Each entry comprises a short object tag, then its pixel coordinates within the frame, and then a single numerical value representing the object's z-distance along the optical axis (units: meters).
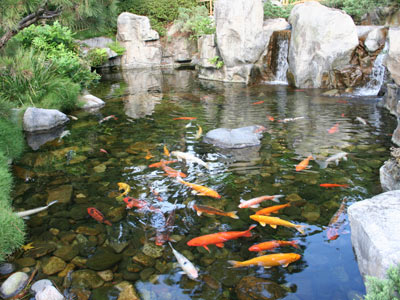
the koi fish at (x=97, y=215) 4.10
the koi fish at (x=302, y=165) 5.35
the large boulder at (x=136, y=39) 21.00
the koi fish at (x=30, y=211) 4.16
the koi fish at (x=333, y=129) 7.23
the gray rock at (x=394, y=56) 6.95
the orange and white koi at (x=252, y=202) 4.27
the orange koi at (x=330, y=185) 4.70
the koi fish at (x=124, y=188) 4.78
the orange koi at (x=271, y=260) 3.20
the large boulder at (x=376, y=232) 2.46
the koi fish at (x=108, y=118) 8.77
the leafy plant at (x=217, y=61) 14.87
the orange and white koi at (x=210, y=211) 4.11
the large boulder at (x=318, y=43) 11.51
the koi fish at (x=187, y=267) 3.17
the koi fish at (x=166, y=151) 6.16
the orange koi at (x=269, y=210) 4.07
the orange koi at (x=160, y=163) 5.62
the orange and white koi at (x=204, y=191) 4.55
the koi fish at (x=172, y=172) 5.22
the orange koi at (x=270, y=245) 3.44
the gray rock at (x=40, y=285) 3.00
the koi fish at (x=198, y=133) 7.14
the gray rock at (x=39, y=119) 8.03
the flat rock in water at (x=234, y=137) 6.56
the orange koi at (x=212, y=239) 3.54
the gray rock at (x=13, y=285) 2.98
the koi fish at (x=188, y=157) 5.57
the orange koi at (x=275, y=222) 3.82
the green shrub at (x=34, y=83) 8.30
